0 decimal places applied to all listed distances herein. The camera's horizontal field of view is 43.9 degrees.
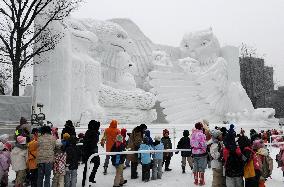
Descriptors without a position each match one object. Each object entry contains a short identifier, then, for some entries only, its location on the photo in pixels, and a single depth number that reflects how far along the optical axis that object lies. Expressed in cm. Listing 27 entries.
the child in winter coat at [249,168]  569
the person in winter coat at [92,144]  715
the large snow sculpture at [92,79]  1447
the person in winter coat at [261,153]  623
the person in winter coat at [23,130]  725
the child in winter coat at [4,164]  677
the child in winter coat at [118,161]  705
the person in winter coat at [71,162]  667
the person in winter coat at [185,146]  862
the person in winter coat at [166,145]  893
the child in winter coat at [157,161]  793
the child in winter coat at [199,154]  749
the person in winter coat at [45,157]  638
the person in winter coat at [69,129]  760
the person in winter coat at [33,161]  665
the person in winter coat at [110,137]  800
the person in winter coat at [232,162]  575
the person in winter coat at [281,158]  819
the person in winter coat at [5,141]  717
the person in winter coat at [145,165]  769
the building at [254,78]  3653
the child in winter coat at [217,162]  638
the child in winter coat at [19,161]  677
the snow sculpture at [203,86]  2027
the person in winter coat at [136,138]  821
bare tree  1305
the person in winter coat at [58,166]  651
